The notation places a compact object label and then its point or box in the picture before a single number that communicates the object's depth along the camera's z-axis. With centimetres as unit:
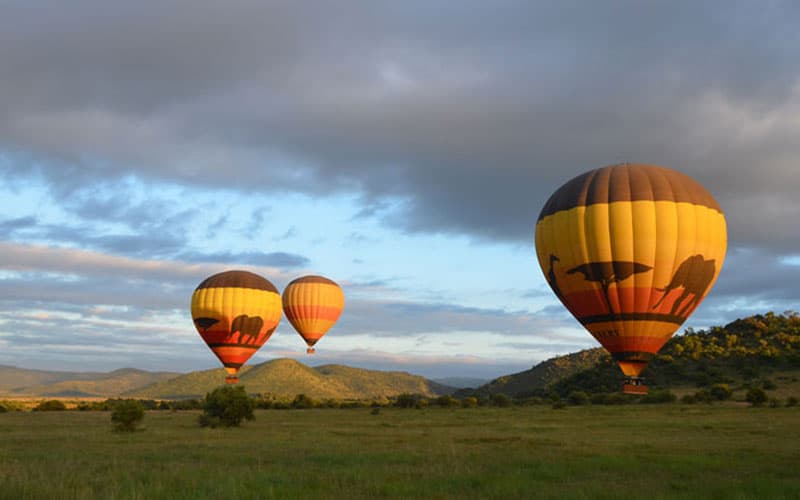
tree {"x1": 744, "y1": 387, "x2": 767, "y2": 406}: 5437
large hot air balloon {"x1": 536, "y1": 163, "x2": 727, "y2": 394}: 3978
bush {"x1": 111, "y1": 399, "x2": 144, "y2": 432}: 3738
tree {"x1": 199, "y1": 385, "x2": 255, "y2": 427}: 4166
